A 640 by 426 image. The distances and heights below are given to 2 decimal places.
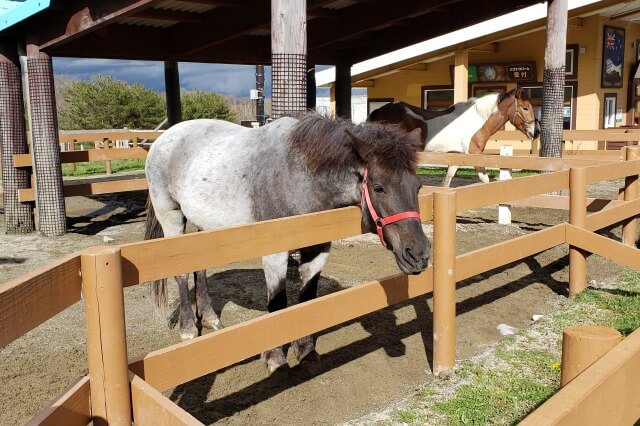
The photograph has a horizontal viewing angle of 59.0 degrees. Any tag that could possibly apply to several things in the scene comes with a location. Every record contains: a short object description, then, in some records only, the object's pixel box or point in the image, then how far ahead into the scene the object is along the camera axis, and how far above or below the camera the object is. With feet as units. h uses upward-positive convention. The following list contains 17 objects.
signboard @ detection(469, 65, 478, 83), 56.65 +5.86
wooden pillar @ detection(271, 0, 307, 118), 16.92 +2.43
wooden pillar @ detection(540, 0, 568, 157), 27.99 +2.49
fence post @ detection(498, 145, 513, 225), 27.76 -4.04
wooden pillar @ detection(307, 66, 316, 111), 36.73 +3.17
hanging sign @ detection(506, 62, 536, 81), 53.42 +5.60
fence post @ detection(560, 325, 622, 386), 4.91 -1.90
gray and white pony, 9.75 -0.99
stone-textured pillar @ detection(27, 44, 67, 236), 25.96 -0.11
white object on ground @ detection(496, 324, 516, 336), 14.29 -5.03
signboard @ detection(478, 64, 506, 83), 54.80 +5.75
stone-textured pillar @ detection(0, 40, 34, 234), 26.81 +0.12
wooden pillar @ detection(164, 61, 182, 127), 37.37 +3.19
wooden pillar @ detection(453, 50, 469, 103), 49.26 +4.96
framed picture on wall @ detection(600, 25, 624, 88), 51.75 +6.76
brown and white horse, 33.81 +0.77
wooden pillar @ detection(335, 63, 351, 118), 36.45 +2.98
